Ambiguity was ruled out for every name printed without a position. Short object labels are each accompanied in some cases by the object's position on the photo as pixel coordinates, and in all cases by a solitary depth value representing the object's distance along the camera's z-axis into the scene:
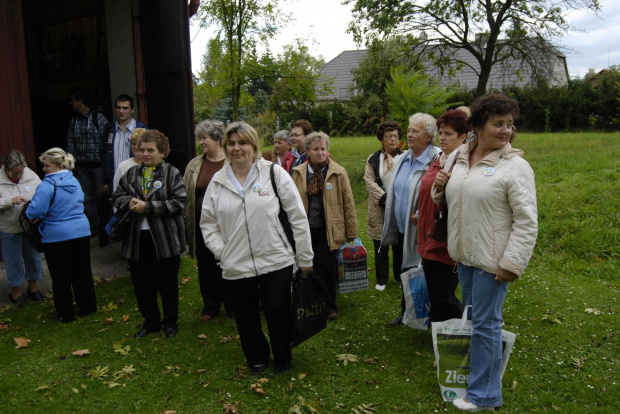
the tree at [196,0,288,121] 14.93
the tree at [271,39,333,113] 17.62
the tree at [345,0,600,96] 19.14
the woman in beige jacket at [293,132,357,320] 5.39
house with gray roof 19.64
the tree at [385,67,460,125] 13.53
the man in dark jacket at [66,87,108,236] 7.72
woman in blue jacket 5.45
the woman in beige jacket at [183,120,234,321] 5.36
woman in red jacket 4.23
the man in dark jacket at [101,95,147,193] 6.98
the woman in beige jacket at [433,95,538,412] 3.24
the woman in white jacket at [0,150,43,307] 5.94
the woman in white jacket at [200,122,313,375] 4.04
